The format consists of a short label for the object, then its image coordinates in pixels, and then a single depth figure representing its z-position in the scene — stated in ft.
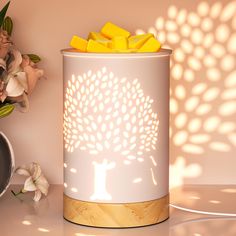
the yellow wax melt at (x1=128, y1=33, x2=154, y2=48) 2.96
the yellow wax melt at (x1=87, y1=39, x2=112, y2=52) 2.92
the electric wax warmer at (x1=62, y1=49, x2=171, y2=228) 2.88
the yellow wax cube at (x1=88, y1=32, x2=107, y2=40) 3.03
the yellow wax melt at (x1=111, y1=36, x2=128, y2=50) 2.95
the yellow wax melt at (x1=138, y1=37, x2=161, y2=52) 2.94
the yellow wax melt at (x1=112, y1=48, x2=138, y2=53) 2.93
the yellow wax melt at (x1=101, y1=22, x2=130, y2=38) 3.10
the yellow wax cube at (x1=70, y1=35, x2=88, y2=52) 2.97
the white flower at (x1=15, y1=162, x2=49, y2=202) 3.23
